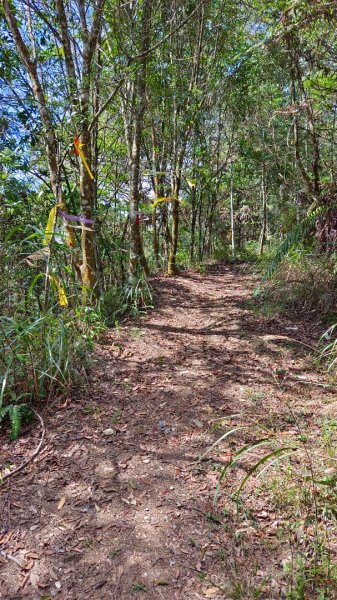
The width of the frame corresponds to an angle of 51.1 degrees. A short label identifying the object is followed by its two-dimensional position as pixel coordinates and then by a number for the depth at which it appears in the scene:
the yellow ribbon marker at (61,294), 2.67
